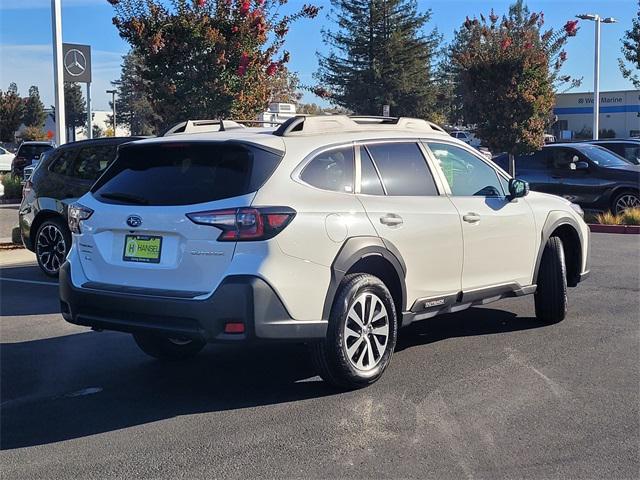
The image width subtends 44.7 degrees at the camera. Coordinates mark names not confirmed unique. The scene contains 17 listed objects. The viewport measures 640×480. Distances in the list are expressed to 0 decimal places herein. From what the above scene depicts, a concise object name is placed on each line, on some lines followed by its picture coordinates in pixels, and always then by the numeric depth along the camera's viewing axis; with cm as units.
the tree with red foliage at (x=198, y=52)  1284
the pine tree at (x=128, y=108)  6670
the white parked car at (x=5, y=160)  3789
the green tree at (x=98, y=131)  7526
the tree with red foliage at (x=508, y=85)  1745
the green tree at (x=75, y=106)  8694
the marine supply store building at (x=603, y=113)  6097
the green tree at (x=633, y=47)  2490
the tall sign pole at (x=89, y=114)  2136
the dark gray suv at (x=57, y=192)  991
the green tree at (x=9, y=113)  6156
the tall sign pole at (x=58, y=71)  1377
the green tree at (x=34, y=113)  8262
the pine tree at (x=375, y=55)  4497
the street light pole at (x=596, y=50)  2770
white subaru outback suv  475
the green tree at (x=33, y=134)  6156
